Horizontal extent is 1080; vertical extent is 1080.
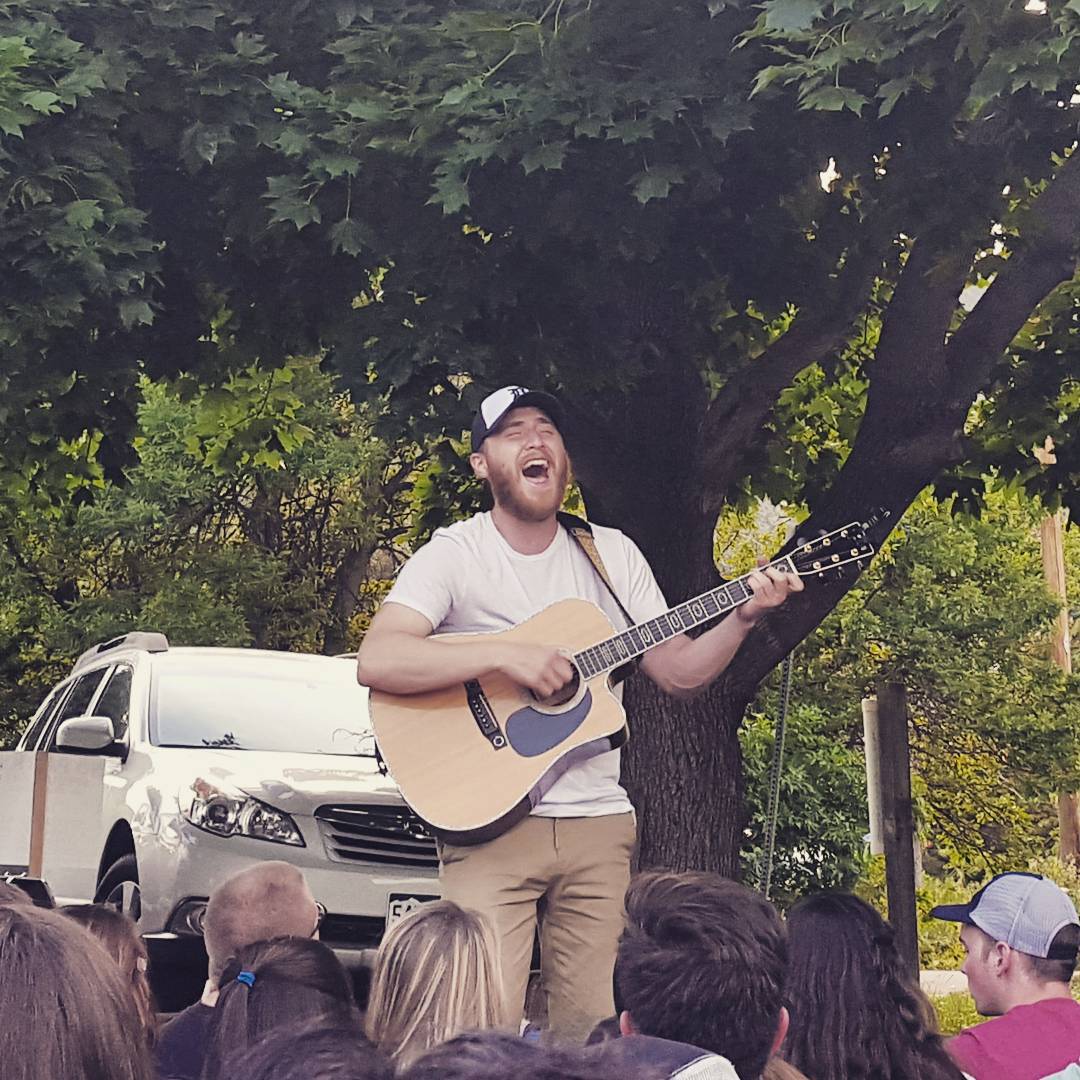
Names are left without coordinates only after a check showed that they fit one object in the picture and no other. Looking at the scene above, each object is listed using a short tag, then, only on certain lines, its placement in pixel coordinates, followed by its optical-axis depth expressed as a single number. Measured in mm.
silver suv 6793
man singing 4793
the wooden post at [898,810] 8977
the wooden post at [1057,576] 26406
